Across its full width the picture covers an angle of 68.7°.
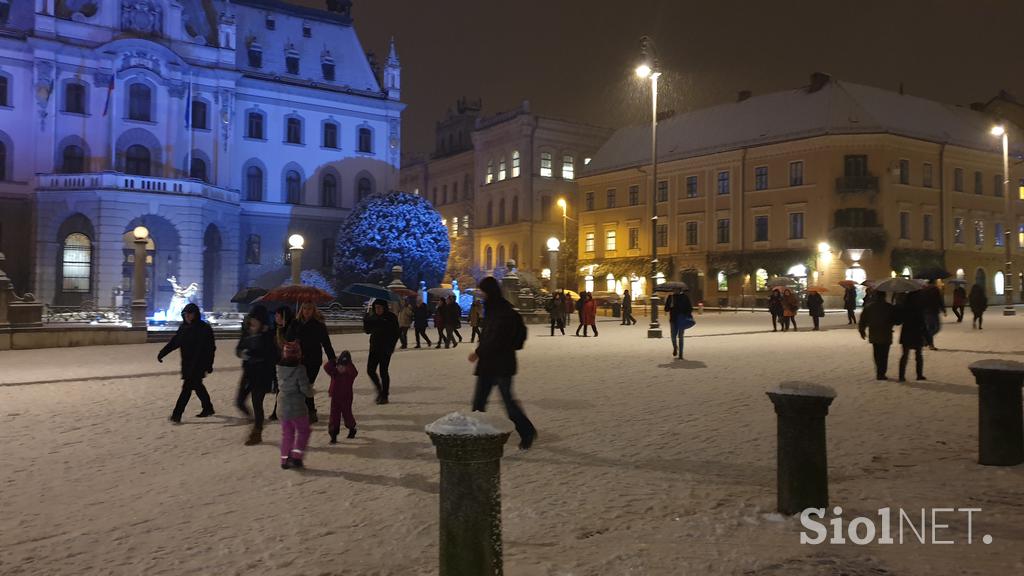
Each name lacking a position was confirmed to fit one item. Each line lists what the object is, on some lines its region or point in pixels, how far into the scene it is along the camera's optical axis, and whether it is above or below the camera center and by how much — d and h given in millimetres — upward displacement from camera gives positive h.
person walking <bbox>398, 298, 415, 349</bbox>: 22672 -724
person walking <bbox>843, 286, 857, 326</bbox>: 31969 -48
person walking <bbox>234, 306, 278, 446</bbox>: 8922 -746
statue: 33219 -180
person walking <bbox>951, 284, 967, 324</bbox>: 31812 -61
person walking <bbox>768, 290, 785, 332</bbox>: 29703 -259
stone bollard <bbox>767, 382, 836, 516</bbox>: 5617 -1118
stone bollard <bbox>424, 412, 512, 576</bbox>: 4129 -1087
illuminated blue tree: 42500 +3276
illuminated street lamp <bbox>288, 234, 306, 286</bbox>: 29491 +1808
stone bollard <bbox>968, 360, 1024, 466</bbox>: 7215 -1122
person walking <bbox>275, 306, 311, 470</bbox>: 7606 -1081
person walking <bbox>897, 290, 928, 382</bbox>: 13297 -424
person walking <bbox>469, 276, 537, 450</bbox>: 8359 -651
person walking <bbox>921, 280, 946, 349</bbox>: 18469 -138
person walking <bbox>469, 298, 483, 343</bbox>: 24875 -579
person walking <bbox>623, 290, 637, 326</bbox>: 36288 -457
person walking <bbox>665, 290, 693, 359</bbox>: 17828 -360
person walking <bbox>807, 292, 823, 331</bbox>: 29453 -209
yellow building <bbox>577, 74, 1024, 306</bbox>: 47219 +7183
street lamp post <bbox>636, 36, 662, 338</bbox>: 24734 +6300
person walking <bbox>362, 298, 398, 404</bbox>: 11422 -608
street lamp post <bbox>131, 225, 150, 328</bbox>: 25094 +502
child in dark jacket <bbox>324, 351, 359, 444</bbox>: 8797 -1076
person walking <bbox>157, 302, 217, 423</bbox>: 10516 -731
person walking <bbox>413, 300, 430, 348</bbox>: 23188 -607
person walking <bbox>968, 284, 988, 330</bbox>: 26344 -11
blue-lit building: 39781 +8818
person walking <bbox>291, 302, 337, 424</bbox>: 9305 -462
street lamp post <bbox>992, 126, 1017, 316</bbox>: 35812 +1306
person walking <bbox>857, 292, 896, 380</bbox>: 13008 -415
